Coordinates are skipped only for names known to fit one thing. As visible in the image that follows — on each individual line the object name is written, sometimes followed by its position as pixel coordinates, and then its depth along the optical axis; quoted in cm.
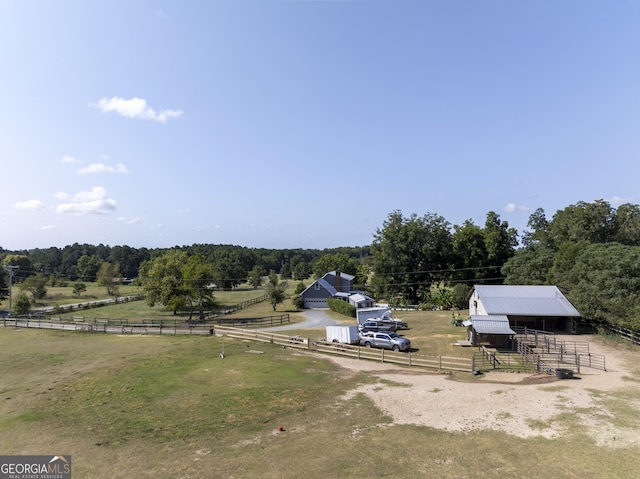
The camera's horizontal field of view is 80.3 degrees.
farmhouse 6700
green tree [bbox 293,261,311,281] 14238
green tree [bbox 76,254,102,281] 14438
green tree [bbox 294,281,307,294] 8102
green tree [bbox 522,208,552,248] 8653
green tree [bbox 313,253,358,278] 10312
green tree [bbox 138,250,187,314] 5534
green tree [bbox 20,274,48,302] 8028
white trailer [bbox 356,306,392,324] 4703
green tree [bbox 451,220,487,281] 8025
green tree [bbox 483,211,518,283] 8225
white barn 3903
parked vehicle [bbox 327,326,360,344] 3416
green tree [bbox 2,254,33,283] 12902
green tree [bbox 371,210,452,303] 7775
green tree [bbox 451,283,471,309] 6069
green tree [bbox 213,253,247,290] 11065
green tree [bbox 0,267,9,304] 7160
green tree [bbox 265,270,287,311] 6119
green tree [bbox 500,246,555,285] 6209
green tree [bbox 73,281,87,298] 9231
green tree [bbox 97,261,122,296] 9569
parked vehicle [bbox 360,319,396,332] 4208
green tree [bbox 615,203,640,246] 6550
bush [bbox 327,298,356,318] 5591
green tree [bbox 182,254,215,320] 5728
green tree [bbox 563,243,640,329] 3525
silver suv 3225
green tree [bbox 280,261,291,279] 15675
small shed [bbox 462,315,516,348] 3244
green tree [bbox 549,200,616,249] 6612
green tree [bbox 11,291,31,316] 5875
